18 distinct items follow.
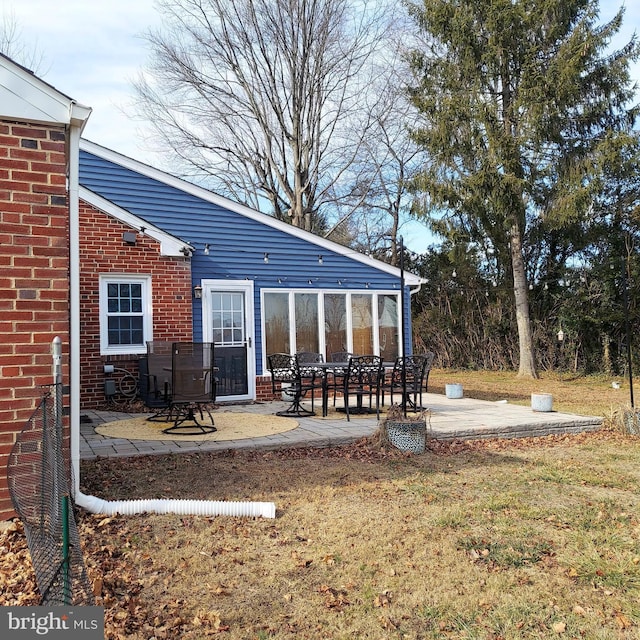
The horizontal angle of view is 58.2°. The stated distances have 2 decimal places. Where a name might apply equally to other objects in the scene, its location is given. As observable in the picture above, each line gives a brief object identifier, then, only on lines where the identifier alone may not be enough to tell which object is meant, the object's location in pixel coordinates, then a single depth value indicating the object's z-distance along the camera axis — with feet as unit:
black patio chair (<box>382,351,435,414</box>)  26.11
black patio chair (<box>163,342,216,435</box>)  22.24
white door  33.32
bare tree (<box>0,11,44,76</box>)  56.18
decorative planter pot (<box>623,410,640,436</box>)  24.73
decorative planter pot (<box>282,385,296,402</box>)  27.45
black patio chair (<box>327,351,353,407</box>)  36.04
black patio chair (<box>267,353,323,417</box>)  27.02
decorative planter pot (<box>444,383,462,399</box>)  34.88
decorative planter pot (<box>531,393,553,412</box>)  28.35
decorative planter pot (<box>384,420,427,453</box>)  20.08
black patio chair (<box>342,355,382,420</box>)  25.85
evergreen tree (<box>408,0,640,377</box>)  49.08
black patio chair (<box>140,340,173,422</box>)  25.12
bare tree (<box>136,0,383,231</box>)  61.93
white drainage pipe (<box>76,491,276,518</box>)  13.12
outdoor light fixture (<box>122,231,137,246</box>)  30.30
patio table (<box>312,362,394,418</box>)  26.86
